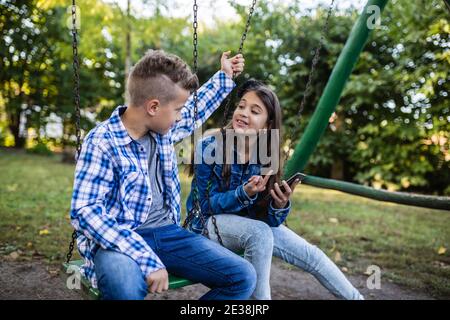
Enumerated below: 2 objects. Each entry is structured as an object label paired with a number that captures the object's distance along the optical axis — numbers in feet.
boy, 4.59
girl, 6.17
